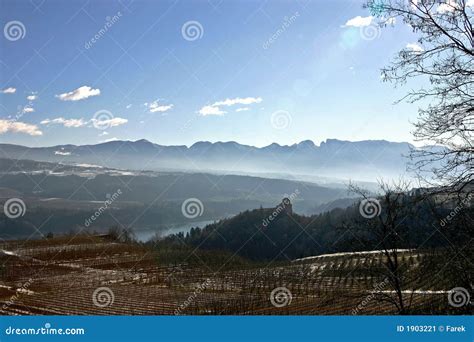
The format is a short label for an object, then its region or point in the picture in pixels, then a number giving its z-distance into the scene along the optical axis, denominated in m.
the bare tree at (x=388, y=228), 11.34
